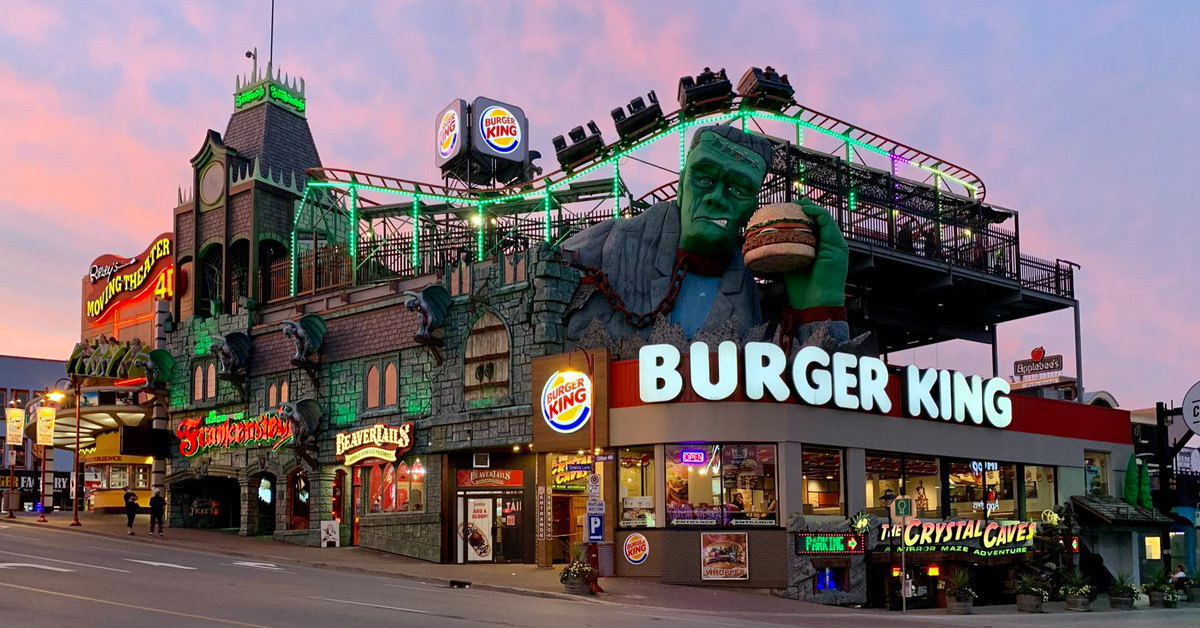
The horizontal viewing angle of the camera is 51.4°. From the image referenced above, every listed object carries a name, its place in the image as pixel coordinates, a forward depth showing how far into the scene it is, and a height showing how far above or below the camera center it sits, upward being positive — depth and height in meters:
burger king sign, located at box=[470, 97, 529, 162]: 55.75 +13.99
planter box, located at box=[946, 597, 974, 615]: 33.47 -4.55
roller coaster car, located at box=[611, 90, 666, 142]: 46.97 +12.08
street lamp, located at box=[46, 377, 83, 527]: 50.31 -1.07
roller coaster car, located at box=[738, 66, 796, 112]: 46.12 +12.89
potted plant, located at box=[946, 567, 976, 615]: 33.50 -4.29
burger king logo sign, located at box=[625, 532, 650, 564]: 36.19 -3.15
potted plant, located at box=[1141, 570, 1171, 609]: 39.72 -4.89
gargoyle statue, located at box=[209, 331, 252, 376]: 50.25 +3.70
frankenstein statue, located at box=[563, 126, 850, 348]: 40.28 +5.77
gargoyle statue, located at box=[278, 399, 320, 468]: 46.28 +0.76
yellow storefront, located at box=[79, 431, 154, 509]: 63.03 -1.40
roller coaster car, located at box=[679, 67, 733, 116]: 45.78 +12.66
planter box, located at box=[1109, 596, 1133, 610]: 37.41 -5.03
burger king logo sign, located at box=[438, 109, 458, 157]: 55.88 +13.87
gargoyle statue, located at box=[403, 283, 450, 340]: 42.31 +4.63
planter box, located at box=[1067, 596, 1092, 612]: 36.16 -4.87
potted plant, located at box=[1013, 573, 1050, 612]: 35.06 -4.45
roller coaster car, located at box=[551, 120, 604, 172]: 48.81 +11.42
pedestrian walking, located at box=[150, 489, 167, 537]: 46.72 -2.40
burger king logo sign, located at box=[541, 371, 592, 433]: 38.09 +1.20
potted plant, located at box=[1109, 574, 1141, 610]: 37.41 -4.80
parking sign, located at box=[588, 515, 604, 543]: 35.16 -2.48
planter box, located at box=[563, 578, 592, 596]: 31.91 -3.73
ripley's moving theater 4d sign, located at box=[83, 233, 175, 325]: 60.31 +8.43
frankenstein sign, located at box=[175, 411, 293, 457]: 48.28 +0.49
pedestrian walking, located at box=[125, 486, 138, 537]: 46.94 -2.34
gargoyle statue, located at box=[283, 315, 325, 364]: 46.88 +4.06
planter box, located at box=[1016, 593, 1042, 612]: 35.09 -4.72
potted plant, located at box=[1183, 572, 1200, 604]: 42.03 -5.20
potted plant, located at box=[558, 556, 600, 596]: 31.86 -3.51
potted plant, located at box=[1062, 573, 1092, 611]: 36.19 -4.63
